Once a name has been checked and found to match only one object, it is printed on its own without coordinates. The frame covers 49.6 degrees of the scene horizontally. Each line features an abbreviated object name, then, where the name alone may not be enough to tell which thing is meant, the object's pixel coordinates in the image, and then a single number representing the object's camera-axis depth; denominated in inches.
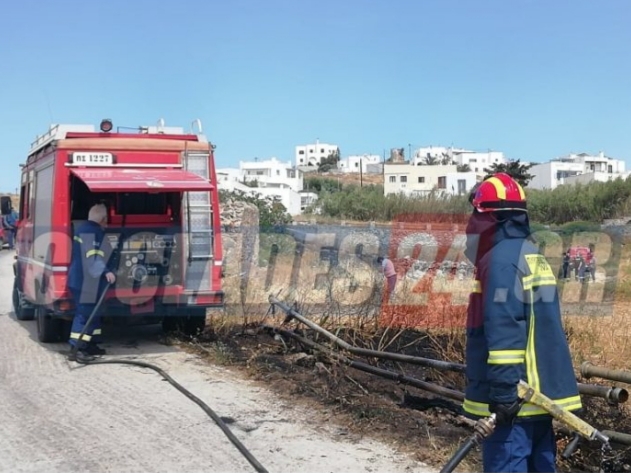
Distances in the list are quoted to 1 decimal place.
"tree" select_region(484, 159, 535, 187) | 2088.5
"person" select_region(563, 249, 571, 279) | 752.3
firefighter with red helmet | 141.7
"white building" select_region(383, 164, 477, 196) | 3243.1
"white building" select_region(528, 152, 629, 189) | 3591.5
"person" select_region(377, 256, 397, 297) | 426.3
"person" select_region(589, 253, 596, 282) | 771.4
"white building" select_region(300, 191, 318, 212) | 2750.2
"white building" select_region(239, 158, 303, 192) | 3840.6
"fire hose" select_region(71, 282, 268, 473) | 204.5
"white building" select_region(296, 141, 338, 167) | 7391.7
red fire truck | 357.1
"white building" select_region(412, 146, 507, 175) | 5569.4
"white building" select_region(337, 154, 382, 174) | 5861.2
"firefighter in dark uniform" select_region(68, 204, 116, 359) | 350.0
